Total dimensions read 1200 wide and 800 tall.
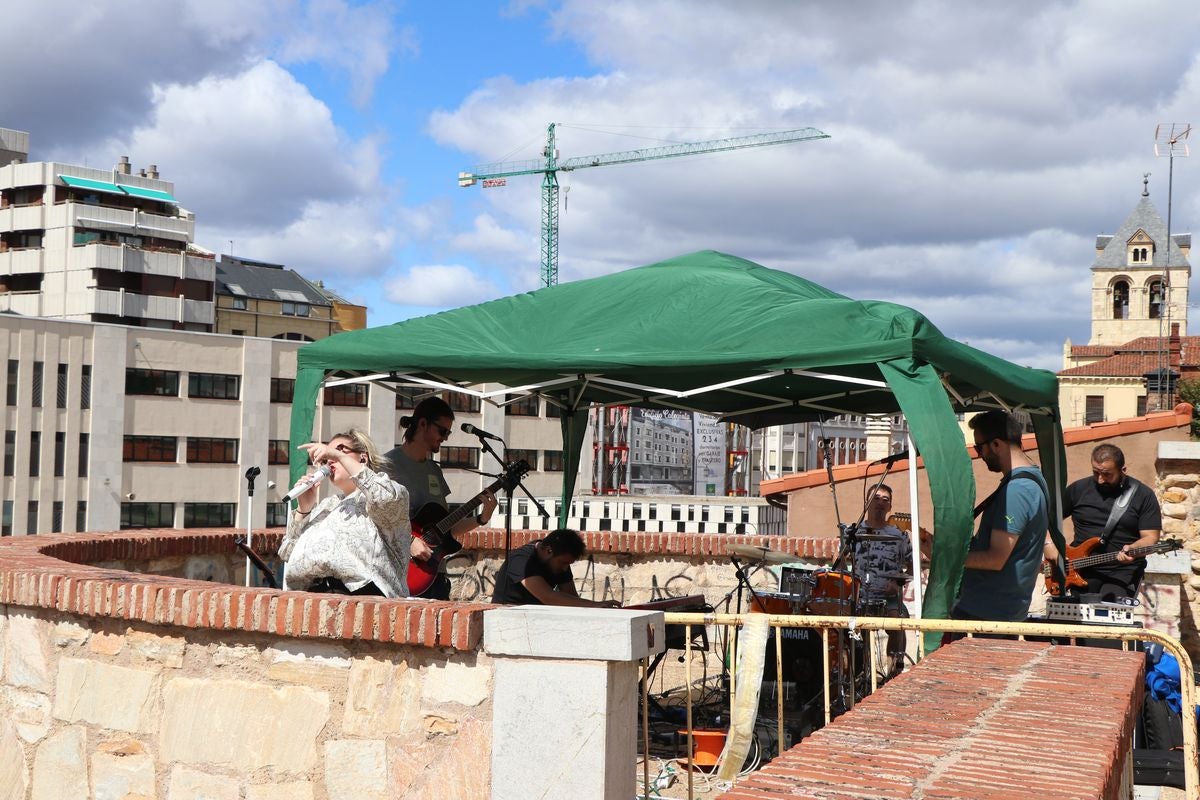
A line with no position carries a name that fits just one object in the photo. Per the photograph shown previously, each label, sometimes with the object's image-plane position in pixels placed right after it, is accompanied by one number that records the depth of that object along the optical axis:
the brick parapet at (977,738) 2.38
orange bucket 6.42
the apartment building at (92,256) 80.06
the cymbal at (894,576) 8.07
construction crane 124.19
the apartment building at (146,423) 60.16
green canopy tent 6.36
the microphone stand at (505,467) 7.90
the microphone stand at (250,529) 8.58
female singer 5.04
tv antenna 22.33
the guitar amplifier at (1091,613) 6.49
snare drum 7.20
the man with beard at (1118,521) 8.41
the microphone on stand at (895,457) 7.84
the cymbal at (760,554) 7.57
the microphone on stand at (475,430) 8.00
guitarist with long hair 7.26
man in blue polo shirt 5.88
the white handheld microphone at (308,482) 5.12
